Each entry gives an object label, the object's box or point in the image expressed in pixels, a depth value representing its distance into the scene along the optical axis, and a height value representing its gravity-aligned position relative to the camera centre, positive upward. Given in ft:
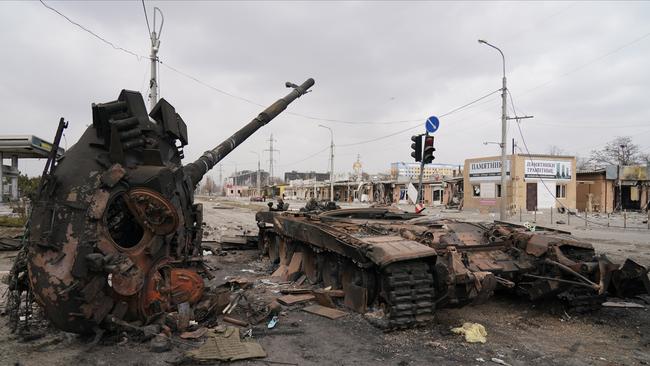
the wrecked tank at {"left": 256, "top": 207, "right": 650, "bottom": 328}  18.92 -3.21
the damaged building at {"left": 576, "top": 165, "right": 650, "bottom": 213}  119.75 +1.65
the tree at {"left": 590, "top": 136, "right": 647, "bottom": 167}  187.01 +15.72
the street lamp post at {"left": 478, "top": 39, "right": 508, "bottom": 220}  67.97 +8.96
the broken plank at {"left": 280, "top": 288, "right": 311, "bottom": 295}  25.62 -5.51
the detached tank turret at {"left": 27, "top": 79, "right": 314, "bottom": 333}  16.12 -1.58
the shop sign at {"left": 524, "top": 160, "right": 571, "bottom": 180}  110.73 +5.74
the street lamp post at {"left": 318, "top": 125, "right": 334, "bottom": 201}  142.41 +9.10
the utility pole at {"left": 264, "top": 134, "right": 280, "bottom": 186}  240.57 +13.77
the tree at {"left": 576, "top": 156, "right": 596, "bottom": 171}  195.64 +13.50
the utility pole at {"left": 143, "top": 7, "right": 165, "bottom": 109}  50.19 +13.21
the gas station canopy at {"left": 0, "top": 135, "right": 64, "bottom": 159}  90.63 +7.43
